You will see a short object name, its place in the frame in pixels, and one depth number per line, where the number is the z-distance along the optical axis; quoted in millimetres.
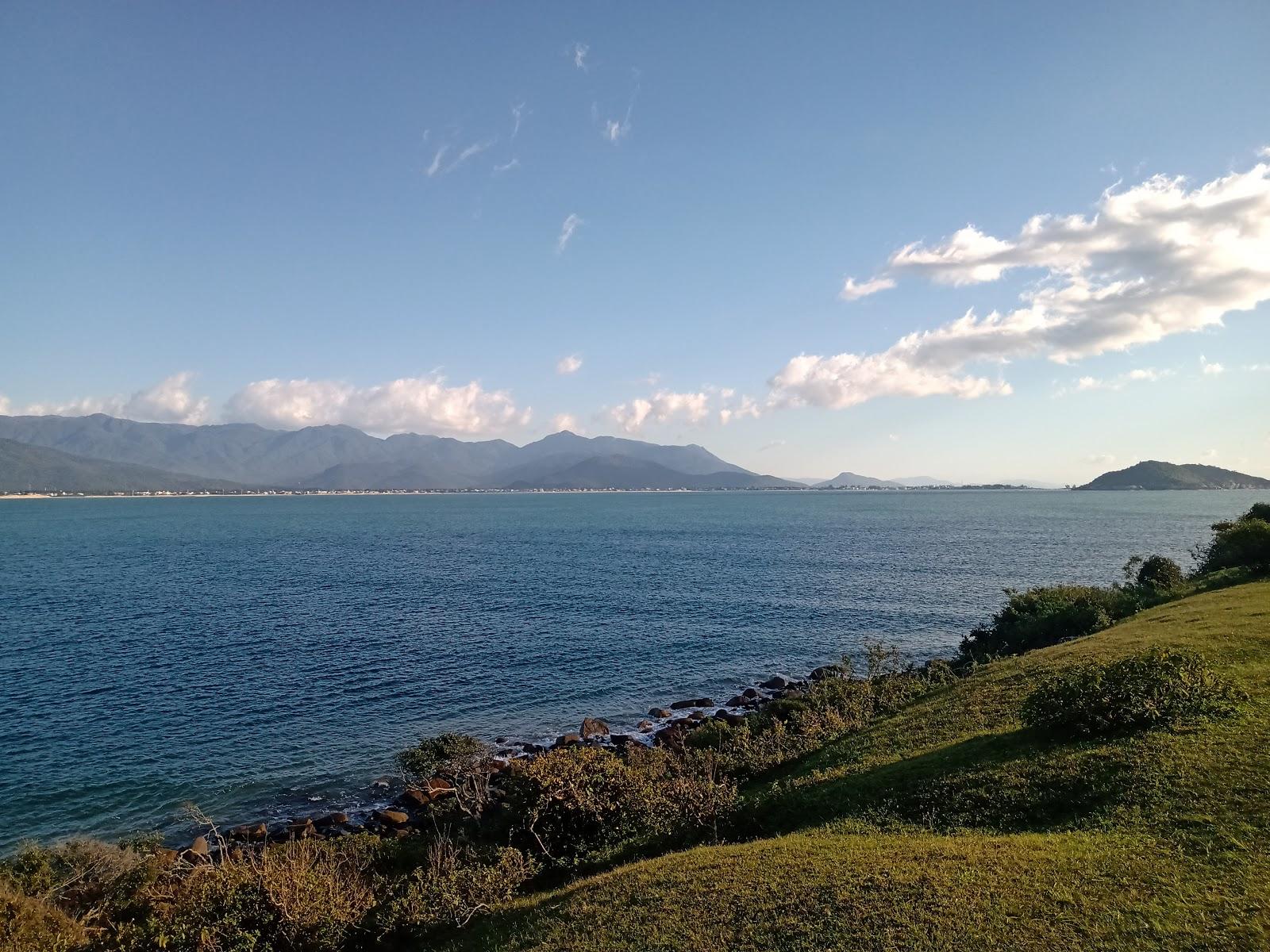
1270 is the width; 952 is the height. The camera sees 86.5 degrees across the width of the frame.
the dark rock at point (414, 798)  32312
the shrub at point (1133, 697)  20250
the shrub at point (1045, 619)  47250
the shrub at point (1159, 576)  51422
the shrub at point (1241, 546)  49906
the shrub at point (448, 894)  18031
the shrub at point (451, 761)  29953
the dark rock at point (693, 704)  45938
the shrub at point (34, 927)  16578
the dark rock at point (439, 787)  33062
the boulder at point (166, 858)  24141
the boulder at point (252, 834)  29109
